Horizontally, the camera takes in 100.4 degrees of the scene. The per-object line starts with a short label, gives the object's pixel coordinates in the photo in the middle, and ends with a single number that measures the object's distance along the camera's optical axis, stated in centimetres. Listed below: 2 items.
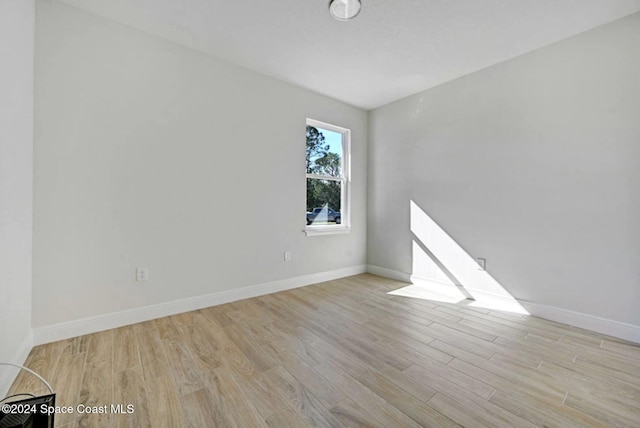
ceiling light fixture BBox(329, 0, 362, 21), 204
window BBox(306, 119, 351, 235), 370
